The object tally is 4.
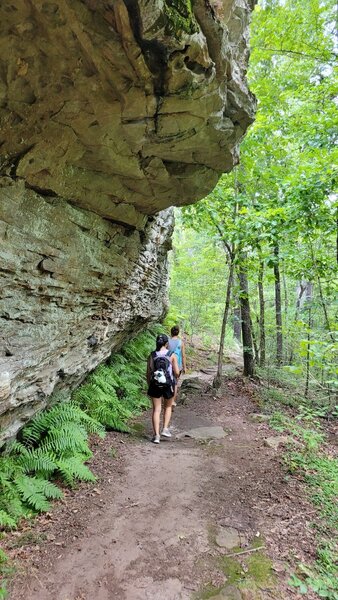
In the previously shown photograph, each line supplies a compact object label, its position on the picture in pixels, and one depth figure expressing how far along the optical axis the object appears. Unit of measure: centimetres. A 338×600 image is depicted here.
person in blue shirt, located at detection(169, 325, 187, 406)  855
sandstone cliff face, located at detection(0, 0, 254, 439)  356
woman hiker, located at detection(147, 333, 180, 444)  712
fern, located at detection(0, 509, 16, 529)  404
